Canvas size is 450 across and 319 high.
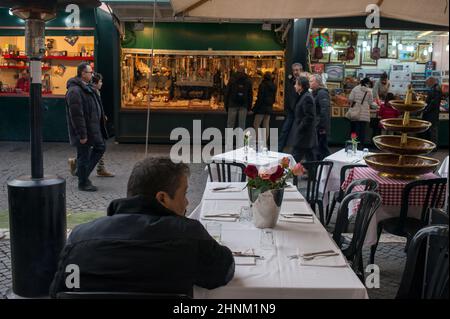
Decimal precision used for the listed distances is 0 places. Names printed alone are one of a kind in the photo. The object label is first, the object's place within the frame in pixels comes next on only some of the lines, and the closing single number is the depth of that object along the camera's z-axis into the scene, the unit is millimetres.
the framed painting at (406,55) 12945
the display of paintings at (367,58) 12867
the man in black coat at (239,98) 11117
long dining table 2477
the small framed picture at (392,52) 12875
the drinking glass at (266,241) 3044
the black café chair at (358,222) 3693
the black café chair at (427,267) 1910
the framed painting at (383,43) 12568
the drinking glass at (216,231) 3106
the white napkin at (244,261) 2762
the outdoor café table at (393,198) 4785
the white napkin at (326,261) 2770
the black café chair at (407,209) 4599
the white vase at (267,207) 3375
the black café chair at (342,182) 5606
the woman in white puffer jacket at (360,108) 10906
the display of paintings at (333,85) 12625
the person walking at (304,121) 7762
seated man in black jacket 2205
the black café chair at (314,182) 5723
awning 3978
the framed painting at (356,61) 12814
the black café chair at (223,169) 5742
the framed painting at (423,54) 12938
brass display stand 3984
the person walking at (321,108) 8172
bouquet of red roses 3395
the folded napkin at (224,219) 3593
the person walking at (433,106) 11305
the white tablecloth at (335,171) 6323
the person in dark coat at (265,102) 11235
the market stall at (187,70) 12281
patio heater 3828
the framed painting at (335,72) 12648
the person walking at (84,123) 7168
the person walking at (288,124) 8844
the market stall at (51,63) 12148
